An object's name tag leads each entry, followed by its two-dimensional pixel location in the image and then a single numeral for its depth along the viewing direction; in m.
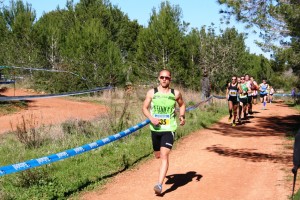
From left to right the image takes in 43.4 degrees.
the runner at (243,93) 15.91
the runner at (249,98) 16.91
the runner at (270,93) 29.98
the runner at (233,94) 14.59
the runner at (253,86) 18.77
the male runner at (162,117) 6.11
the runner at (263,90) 22.12
